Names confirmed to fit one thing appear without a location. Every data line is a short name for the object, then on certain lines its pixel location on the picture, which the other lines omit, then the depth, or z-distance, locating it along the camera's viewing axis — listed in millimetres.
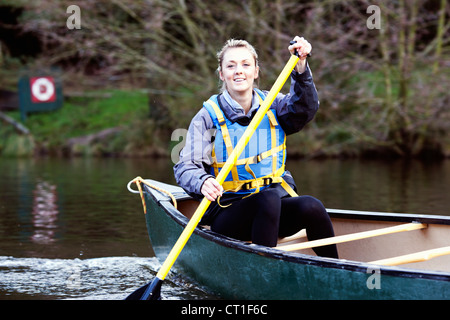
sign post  15531
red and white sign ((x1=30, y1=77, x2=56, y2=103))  15633
